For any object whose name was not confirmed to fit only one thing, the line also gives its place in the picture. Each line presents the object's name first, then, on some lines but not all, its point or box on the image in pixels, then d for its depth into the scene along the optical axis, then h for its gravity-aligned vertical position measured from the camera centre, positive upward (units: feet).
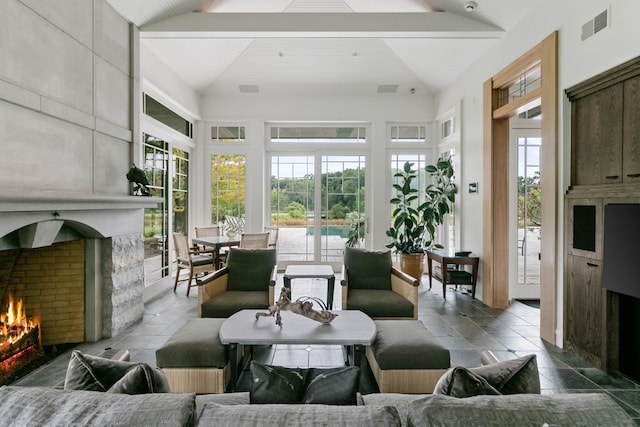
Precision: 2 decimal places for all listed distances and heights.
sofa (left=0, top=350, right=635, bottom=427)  3.58 -2.10
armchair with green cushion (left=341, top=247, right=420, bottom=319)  11.65 -2.76
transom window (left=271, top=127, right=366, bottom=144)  24.18 +5.25
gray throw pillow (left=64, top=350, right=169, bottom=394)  4.36 -2.14
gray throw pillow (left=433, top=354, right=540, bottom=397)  4.30 -2.12
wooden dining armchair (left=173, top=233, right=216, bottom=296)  17.72 -2.49
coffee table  8.20 -2.92
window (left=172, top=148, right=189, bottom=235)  20.89 +1.22
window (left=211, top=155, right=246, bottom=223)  23.75 +1.56
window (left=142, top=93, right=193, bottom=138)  17.08 +5.17
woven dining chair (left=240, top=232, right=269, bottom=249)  18.53 -1.55
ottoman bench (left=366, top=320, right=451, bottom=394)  8.08 -3.52
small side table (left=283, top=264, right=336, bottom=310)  13.60 -2.48
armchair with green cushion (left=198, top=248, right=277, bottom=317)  11.51 -2.65
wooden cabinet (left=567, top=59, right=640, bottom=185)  9.16 +2.41
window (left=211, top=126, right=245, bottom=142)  23.76 +5.20
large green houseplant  19.84 -0.28
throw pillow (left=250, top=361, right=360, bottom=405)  4.50 -2.28
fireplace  10.64 -2.08
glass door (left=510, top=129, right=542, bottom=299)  17.26 -0.13
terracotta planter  19.75 -2.92
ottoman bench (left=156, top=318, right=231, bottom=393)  8.21 -3.60
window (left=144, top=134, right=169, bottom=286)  17.30 -0.30
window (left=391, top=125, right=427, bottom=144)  23.98 +5.34
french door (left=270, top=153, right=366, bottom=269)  24.23 +0.66
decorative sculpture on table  8.96 -2.49
